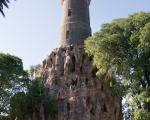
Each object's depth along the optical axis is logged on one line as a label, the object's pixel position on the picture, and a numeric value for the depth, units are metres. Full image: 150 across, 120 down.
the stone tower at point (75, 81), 20.00
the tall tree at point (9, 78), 18.44
